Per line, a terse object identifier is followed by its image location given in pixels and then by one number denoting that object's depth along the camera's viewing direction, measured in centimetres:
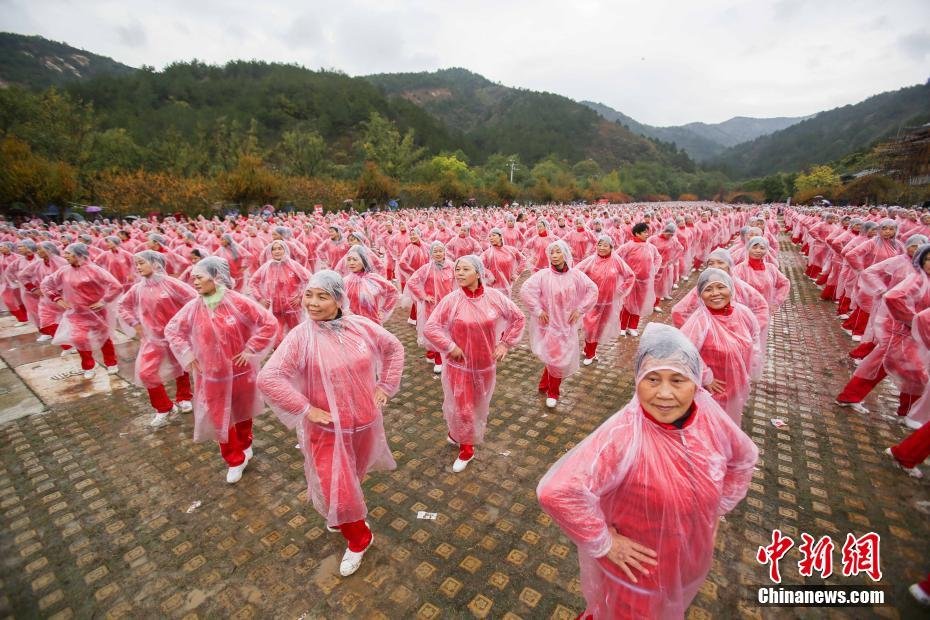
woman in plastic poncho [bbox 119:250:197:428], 438
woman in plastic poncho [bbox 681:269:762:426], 331
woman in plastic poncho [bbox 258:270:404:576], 258
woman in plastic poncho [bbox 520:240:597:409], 471
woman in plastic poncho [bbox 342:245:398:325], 510
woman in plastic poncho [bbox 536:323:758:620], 164
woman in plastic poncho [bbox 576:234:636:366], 594
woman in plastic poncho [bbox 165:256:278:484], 358
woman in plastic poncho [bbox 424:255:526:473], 374
